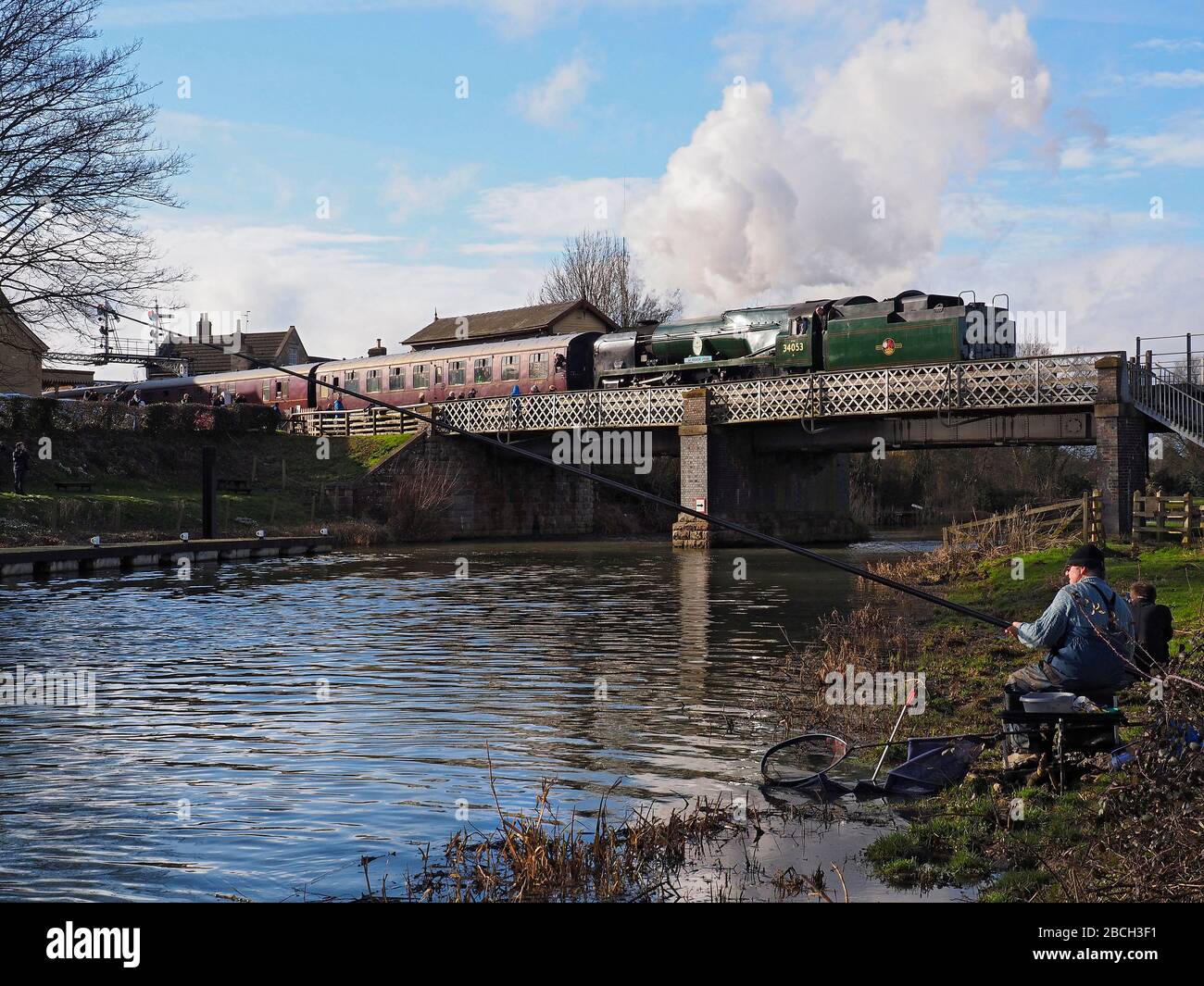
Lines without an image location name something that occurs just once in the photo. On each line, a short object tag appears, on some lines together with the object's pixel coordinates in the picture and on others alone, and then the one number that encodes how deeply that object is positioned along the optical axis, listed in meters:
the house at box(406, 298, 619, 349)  62.91
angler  8.10
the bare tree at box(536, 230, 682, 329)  77.00
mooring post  33.94
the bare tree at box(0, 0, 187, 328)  26.58
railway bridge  32.75
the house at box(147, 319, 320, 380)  86.31
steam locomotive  37.22
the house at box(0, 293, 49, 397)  59.41
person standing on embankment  36.16
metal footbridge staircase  32.38
